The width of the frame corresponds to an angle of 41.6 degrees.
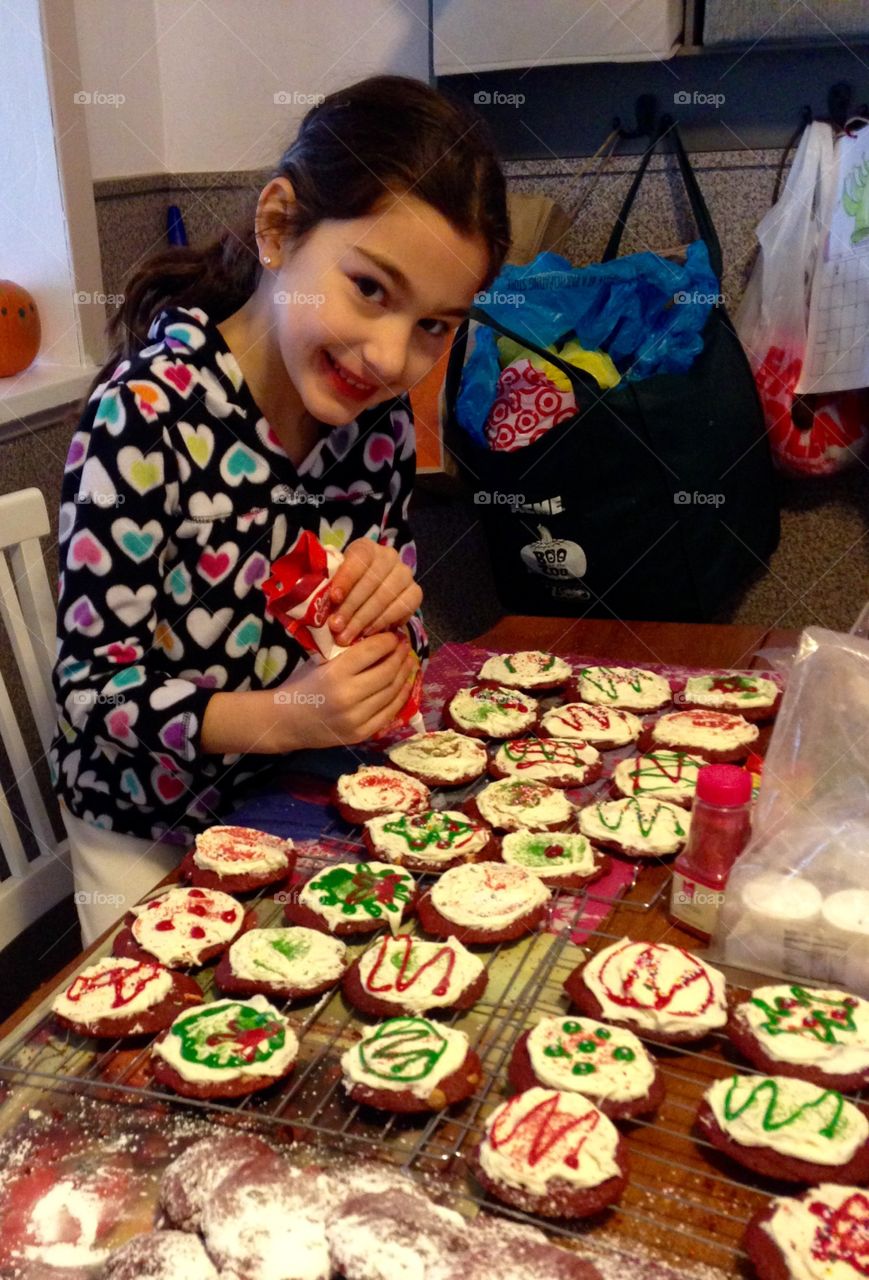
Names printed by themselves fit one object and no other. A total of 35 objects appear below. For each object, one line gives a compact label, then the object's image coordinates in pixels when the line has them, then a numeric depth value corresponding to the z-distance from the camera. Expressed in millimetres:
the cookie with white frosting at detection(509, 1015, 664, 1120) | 941
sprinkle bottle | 1197
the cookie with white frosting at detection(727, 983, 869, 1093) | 975
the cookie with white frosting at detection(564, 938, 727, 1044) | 1029
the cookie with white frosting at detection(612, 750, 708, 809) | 1438
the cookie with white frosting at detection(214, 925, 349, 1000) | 1095
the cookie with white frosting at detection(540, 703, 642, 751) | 1620
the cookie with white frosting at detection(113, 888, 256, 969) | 1146
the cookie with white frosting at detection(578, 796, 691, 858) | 1317
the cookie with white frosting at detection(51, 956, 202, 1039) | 1039
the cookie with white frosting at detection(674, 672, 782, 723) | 1680
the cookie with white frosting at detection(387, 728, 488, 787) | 1521
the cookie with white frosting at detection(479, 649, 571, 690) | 1794
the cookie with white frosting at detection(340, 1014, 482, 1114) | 940
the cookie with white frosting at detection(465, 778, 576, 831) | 1399
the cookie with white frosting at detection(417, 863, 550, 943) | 1167
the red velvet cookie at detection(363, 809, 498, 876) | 1312
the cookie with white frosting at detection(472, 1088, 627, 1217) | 849
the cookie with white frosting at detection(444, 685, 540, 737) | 1644
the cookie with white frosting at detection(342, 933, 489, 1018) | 1064
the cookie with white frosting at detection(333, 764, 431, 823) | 1419
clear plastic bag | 1096
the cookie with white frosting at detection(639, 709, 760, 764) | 1562
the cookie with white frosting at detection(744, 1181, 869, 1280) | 781
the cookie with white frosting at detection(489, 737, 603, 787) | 1510
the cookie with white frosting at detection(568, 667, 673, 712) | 1725
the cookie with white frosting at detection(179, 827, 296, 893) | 1262
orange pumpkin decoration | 2283
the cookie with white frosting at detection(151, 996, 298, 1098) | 961
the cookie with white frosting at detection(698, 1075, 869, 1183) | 879
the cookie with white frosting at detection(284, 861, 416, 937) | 1190
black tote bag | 2188
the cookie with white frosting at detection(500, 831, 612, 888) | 1271
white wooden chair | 1668
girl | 1355
